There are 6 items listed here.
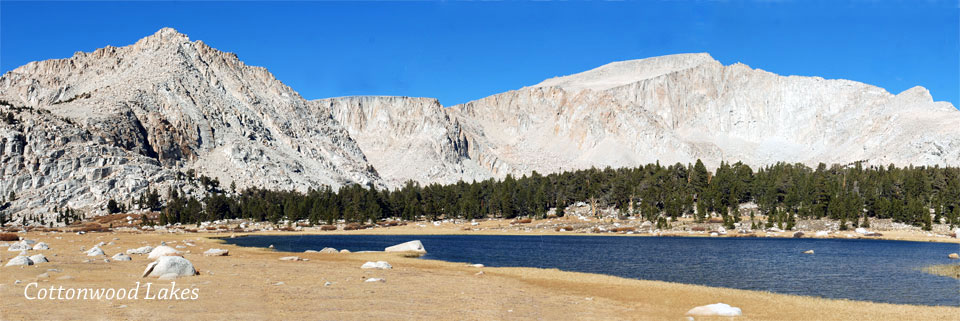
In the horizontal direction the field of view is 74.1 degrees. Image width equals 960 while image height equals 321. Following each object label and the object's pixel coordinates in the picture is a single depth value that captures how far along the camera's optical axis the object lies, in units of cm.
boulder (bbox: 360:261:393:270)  4516
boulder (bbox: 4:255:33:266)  3778
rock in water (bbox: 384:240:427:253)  6681
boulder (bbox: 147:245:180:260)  4787
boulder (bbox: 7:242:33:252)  5447
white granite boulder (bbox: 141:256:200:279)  3406
